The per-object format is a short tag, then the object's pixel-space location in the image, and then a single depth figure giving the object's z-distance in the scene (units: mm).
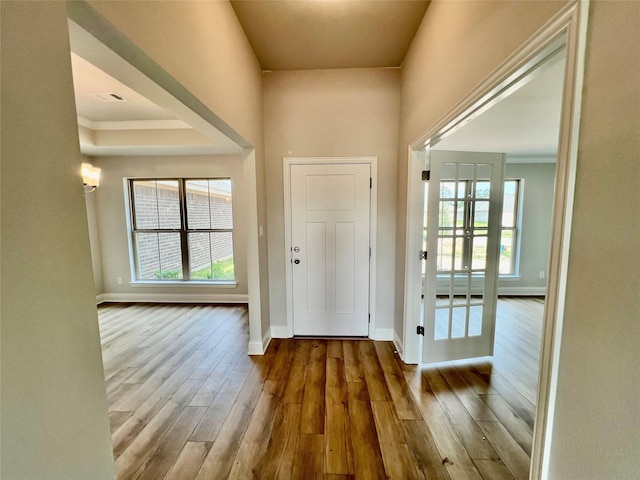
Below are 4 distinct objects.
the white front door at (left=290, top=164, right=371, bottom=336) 2721
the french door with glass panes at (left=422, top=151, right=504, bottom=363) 2240
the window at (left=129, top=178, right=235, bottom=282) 4074
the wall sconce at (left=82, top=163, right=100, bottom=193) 2508
